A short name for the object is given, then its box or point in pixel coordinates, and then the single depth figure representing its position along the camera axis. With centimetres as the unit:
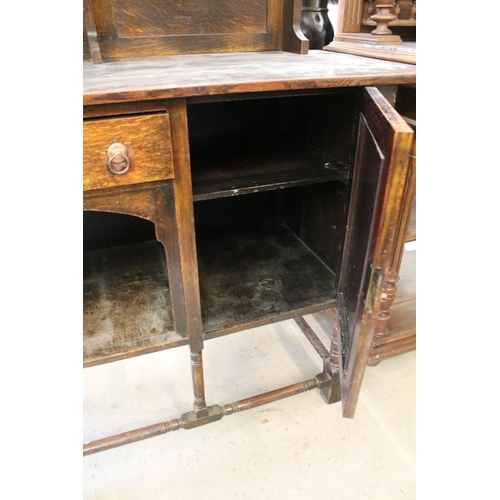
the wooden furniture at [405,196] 111
